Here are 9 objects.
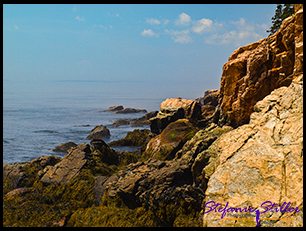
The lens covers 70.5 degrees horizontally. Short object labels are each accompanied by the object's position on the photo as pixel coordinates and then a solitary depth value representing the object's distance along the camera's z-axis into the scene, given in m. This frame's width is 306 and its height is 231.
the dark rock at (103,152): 19.47
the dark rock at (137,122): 46.03
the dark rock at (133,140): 28.05
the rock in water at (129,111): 72.99
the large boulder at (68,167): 15.03
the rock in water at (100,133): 34.09
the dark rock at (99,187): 13.15
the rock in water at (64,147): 26.31
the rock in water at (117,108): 79.94
